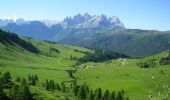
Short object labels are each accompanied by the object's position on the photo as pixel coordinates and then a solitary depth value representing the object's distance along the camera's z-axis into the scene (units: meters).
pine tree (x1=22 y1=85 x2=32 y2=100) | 109.49
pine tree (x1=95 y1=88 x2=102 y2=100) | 181.12
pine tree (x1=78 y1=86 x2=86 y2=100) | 185.68
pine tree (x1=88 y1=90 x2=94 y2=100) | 177.61
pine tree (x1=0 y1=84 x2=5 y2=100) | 101.81
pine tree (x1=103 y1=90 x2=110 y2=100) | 187.05
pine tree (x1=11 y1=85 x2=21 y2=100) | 108.69
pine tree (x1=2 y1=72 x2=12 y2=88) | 124.37
